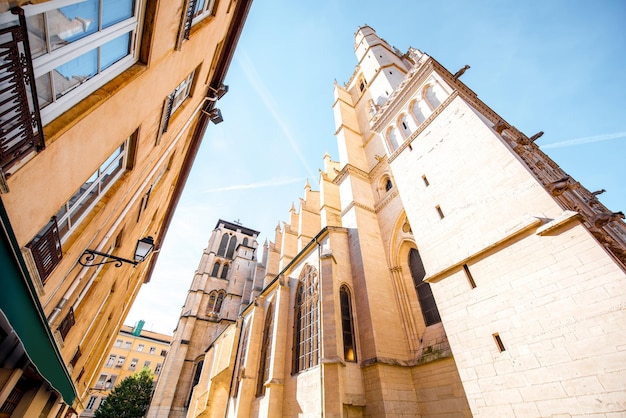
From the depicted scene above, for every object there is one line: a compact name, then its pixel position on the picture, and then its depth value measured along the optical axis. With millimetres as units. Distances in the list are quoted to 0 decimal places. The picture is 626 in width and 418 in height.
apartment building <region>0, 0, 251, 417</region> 1730
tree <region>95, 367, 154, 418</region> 21375
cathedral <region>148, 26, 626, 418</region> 4203
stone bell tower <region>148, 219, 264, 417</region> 20109
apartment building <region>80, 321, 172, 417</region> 30306
